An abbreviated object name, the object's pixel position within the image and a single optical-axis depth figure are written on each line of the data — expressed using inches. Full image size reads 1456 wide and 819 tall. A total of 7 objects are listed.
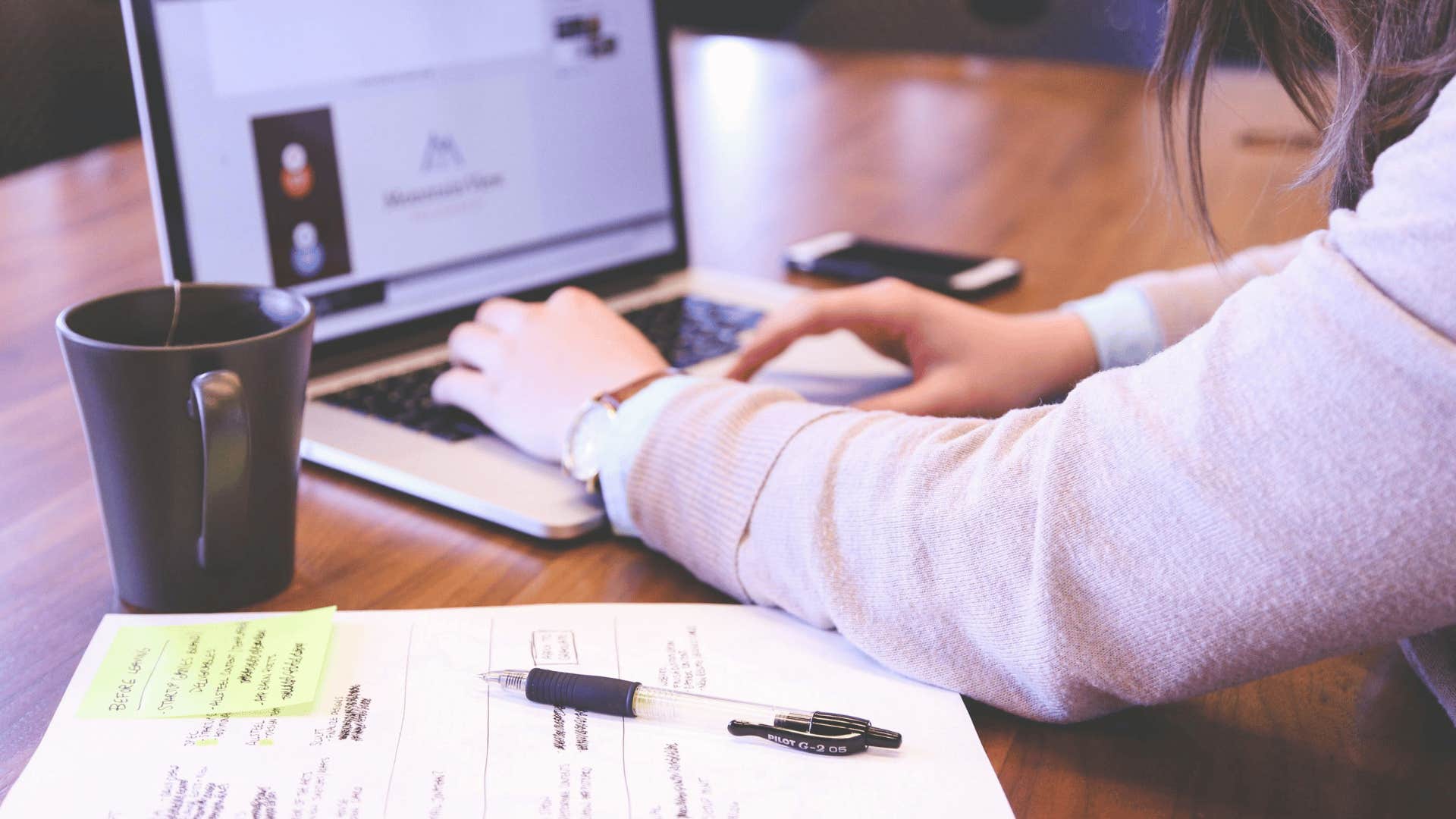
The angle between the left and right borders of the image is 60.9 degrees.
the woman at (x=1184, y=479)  16.3
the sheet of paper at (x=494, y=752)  16.6
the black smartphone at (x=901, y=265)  42.8
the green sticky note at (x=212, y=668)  18.4
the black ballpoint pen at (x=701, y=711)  18.2
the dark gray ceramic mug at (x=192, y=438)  19.7
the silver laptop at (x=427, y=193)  28.8
